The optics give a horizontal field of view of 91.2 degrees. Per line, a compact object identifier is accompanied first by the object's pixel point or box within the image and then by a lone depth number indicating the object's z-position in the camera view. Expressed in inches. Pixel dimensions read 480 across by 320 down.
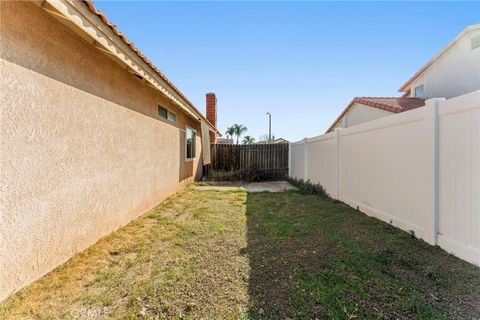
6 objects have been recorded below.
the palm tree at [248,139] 2197.3
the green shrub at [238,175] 475.5
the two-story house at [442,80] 390.5
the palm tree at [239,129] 2138.3
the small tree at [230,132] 2152.6
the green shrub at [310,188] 301.0
